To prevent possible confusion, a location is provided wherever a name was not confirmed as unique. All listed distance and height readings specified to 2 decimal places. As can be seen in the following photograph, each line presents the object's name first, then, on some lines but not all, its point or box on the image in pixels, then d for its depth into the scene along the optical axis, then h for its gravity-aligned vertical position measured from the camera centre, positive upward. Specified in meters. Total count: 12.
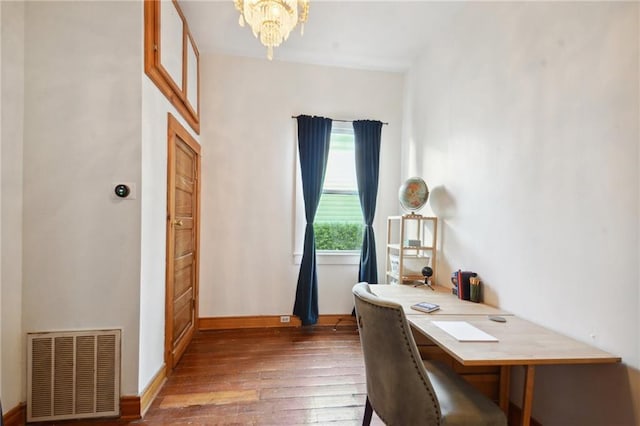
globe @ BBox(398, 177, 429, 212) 2.75 +0.17
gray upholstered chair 1.20 -0.73
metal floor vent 1.77 -1.01
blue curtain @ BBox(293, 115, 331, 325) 3.32 +0.21
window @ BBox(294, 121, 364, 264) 3.53 +0.05
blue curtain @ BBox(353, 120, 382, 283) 3.46 +0.51
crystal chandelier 1.76 +1.18
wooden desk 1.25 -0.61
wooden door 2.35 -0.28
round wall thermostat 1.84 +0.12
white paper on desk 1.42 -0.61
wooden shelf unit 2.74 -0.40
